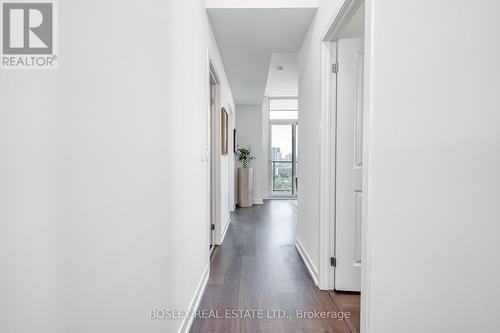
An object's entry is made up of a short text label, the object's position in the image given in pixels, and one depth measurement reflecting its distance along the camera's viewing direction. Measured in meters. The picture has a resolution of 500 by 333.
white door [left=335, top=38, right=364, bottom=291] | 2.25
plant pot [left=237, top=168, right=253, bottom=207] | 6.63
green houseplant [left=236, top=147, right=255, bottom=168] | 6.92
